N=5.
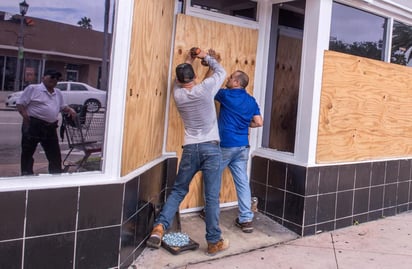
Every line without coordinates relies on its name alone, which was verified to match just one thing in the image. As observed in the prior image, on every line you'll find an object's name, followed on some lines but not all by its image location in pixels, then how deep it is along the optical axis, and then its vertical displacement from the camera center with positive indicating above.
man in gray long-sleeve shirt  3.87 -0.16
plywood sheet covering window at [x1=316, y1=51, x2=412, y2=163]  4.71 +0.43
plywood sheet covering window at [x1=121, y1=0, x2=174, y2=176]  3.29 +0.39
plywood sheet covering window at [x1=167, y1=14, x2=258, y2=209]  4.43 +0.92
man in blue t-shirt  4.45 +0.07
